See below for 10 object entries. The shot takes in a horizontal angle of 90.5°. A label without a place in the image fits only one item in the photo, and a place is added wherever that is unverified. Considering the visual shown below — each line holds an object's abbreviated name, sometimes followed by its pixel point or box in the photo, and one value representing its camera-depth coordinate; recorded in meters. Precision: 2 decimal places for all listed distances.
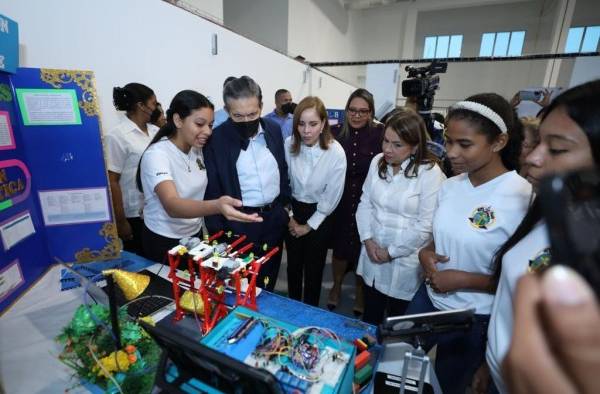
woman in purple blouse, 2.11
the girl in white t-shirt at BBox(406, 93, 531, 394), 1.05
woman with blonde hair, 1.80
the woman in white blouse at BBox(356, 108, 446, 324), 1.51
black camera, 2.29
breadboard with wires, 0.72
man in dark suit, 1.55
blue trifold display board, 1.33
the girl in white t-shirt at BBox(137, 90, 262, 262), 1.30
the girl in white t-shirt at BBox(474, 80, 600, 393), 0.60
